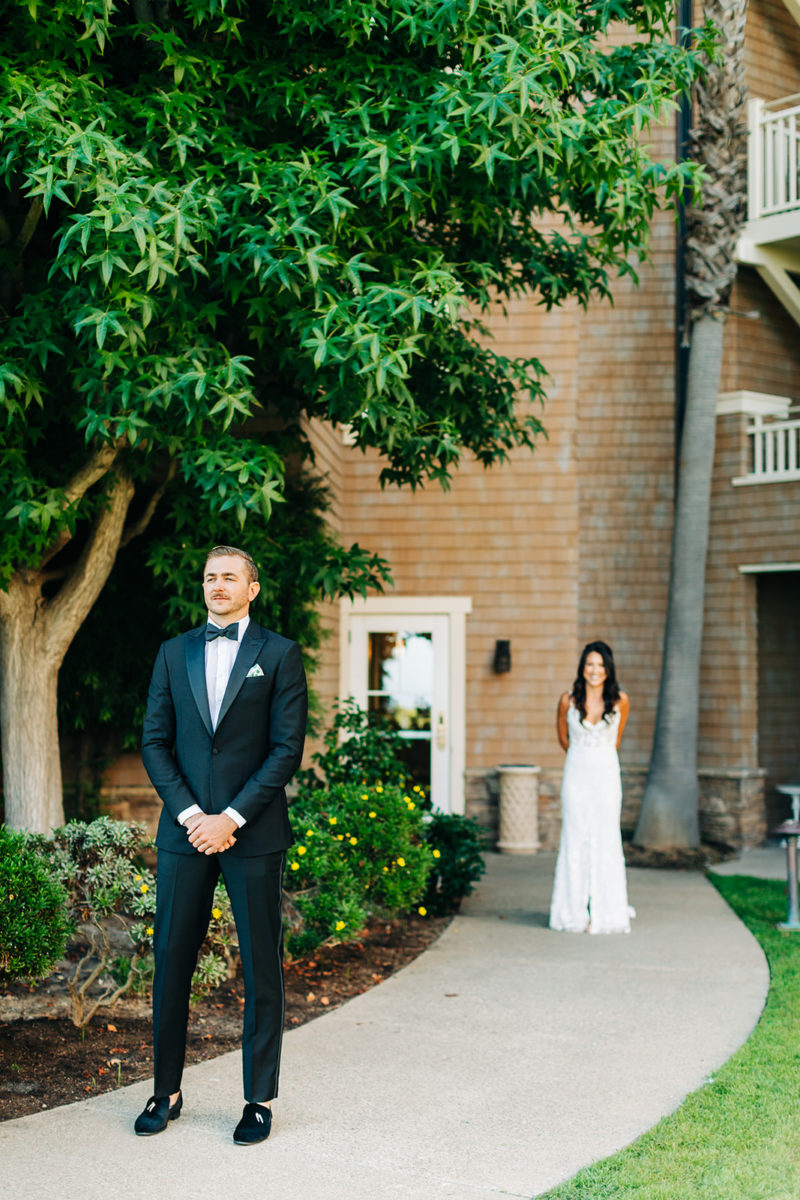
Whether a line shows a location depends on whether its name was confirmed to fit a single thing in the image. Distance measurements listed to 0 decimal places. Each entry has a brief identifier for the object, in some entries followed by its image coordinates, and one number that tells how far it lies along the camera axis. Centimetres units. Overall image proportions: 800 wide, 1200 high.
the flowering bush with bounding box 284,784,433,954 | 634
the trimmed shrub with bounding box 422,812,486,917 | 796
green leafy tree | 484
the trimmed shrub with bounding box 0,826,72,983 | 465
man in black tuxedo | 391
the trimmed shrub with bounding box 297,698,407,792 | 817
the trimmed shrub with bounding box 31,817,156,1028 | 521
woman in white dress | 765
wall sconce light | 1177
